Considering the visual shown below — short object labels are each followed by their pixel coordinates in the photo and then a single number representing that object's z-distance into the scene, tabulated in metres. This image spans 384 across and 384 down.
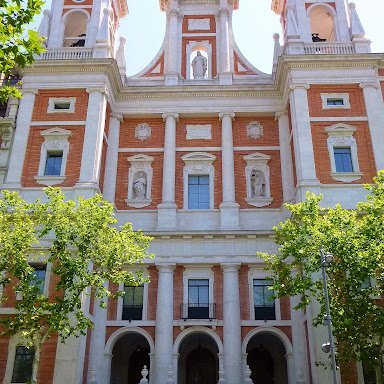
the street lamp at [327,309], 14.62
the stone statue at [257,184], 26.77
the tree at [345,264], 16.73
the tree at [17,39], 11.09
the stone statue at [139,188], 26.86
